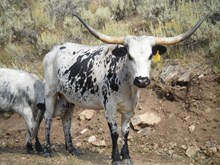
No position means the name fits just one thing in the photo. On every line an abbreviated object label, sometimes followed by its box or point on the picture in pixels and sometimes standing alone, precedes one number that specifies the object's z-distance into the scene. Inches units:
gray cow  384.2
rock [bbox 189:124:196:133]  365.5
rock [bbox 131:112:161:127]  389.4
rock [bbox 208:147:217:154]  336.2
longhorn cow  294.4
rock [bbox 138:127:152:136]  382.4
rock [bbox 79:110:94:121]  428.9
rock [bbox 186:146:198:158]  343.3
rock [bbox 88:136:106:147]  391.1
